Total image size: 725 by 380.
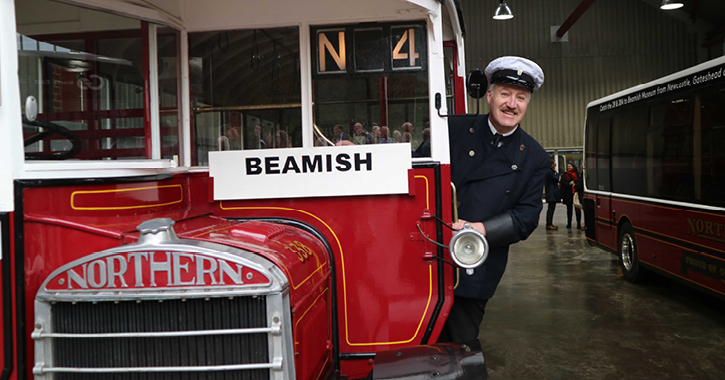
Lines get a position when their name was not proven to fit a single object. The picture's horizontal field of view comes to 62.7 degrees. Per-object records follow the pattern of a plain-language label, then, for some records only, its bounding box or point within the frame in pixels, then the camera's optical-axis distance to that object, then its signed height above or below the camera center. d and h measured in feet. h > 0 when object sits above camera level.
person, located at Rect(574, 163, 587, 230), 46.37 -1.50
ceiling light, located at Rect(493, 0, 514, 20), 45.75 +12.49
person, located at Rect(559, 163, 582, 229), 46.32 -1.41
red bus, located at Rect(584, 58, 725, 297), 19.08 -0.29
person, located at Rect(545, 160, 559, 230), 42.60 -2.05
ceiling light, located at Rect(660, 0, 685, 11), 39.76 +11.08
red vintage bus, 6.28 -0.11
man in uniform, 8.84 -0.04
